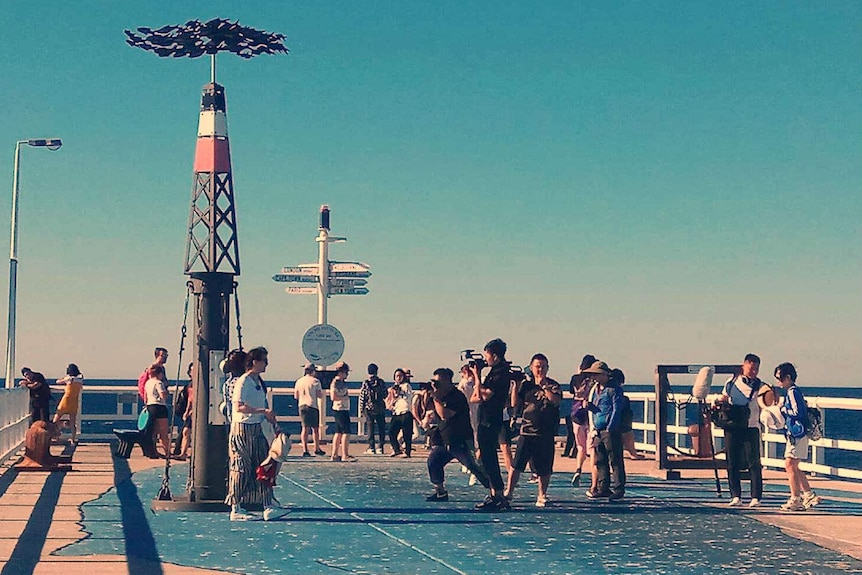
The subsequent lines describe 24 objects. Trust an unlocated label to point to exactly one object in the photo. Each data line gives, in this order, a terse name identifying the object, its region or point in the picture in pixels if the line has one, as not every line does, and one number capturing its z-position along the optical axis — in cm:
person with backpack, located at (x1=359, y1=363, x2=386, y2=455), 2673
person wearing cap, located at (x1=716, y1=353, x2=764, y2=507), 1642
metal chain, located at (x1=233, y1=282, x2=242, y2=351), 1633
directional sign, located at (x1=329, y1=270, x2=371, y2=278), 3292
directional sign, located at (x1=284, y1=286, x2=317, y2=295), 3319
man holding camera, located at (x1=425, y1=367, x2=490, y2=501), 1630
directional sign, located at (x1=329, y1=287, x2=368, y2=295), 3312
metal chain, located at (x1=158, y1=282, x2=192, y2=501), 1570
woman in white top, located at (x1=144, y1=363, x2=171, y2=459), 2402
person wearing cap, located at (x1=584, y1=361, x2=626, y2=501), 1722
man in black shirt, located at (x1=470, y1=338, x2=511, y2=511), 1588
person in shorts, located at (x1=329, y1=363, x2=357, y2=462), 2489
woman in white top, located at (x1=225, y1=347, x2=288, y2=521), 1459
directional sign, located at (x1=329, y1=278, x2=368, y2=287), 3309
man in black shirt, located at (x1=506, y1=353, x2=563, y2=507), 1608
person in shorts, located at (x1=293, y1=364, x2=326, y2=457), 2404
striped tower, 1579
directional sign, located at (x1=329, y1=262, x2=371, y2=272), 3291
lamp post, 3203
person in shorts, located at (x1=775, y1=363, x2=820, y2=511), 1564
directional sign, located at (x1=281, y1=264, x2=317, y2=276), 3341
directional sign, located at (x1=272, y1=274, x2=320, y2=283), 3338
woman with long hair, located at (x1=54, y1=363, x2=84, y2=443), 2636
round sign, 3014
